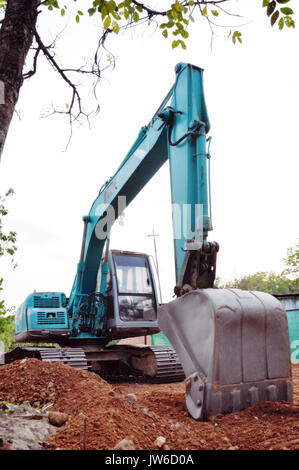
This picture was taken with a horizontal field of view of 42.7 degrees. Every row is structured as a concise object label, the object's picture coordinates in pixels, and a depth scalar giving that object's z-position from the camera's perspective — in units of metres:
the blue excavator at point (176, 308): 3.11
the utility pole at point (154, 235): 30.52
